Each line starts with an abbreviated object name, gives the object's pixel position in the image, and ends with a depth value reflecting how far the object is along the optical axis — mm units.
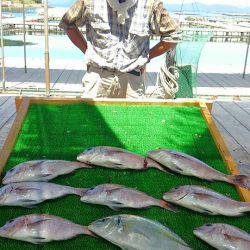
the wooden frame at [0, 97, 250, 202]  2889
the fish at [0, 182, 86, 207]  2334
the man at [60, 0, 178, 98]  3781
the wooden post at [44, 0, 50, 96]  6163
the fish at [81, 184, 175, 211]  2375
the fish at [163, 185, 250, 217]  2357
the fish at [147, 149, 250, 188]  2691
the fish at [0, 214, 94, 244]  2074
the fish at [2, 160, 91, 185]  2568
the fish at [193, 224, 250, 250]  2049
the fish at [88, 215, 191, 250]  2045
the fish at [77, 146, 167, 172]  2785
